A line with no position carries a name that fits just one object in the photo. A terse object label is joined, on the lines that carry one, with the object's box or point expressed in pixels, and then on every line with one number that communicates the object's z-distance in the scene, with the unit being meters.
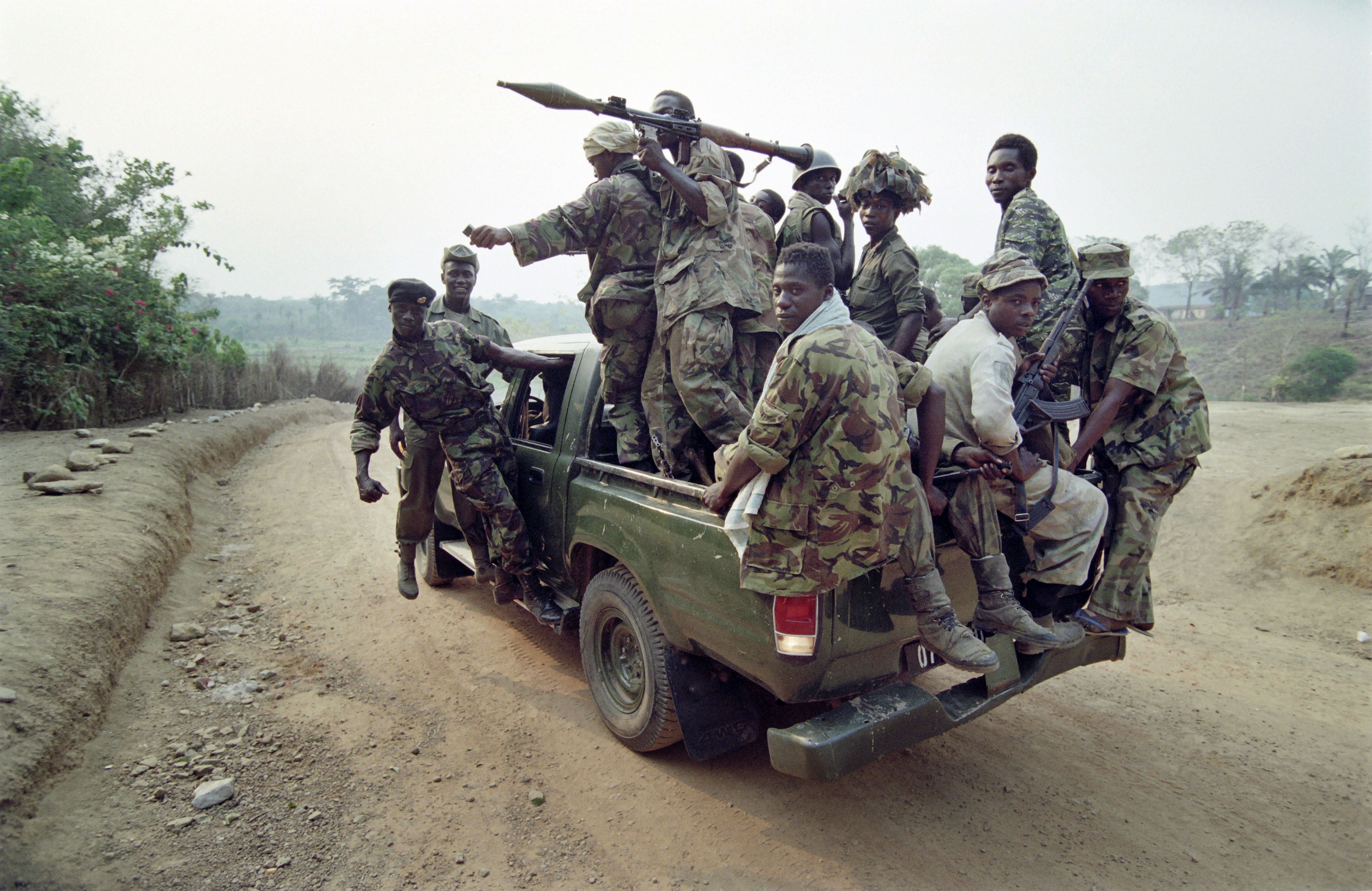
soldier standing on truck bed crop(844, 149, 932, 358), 4.22
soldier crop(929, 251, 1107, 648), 2.76
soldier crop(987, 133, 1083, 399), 3.74
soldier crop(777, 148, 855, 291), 4.07
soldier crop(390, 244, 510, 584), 4.62
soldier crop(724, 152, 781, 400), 3.72
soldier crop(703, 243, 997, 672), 2.41
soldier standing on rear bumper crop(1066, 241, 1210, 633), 3.12
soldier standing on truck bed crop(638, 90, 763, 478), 3.46
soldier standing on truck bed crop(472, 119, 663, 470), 3.79
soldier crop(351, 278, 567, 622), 4.23
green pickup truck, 2.50
